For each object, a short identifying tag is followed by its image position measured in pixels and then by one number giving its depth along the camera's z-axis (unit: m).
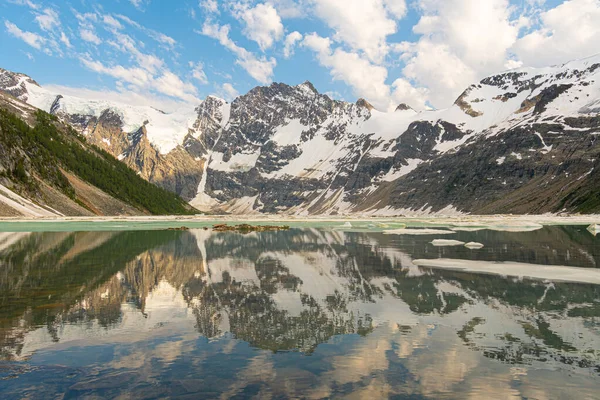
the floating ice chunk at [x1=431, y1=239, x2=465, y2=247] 53.94
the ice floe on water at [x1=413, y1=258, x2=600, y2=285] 28.80
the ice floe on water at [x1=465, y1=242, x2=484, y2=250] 49.41
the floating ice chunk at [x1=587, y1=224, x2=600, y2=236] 74.62
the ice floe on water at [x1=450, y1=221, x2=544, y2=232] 87.28
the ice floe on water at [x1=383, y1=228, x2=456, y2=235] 77.35
